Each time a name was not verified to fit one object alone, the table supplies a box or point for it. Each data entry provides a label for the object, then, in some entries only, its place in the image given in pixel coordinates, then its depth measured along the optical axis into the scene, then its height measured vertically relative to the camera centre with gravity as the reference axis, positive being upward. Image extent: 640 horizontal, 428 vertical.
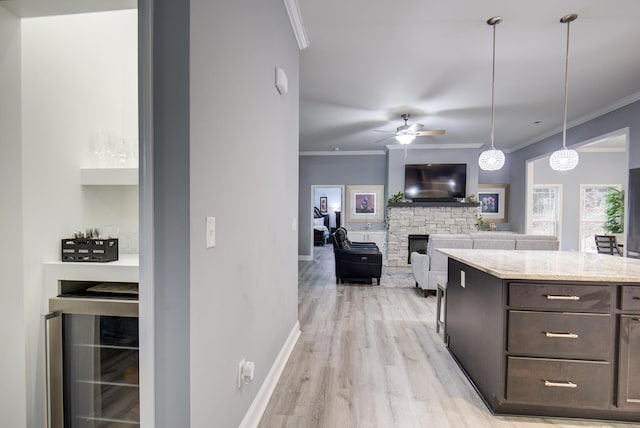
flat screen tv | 6.96 +0.58
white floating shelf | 1.59 +0.15
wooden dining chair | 5.88 -0.74
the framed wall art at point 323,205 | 12.22 +0.01
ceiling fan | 4.67 +1.16
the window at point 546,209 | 7.70 -0.06
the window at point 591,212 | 7.51 -0.13
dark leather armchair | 5.07 -0.97
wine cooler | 1.37 -0.73
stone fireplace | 6.85 -0.35
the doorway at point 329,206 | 12.03 -0.03
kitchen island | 1.73 -0.79
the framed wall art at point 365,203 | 7.77 +0.06
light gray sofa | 4.00 -0.52
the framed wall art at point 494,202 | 7.74 +0.11
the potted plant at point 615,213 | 6.97 -0.14
